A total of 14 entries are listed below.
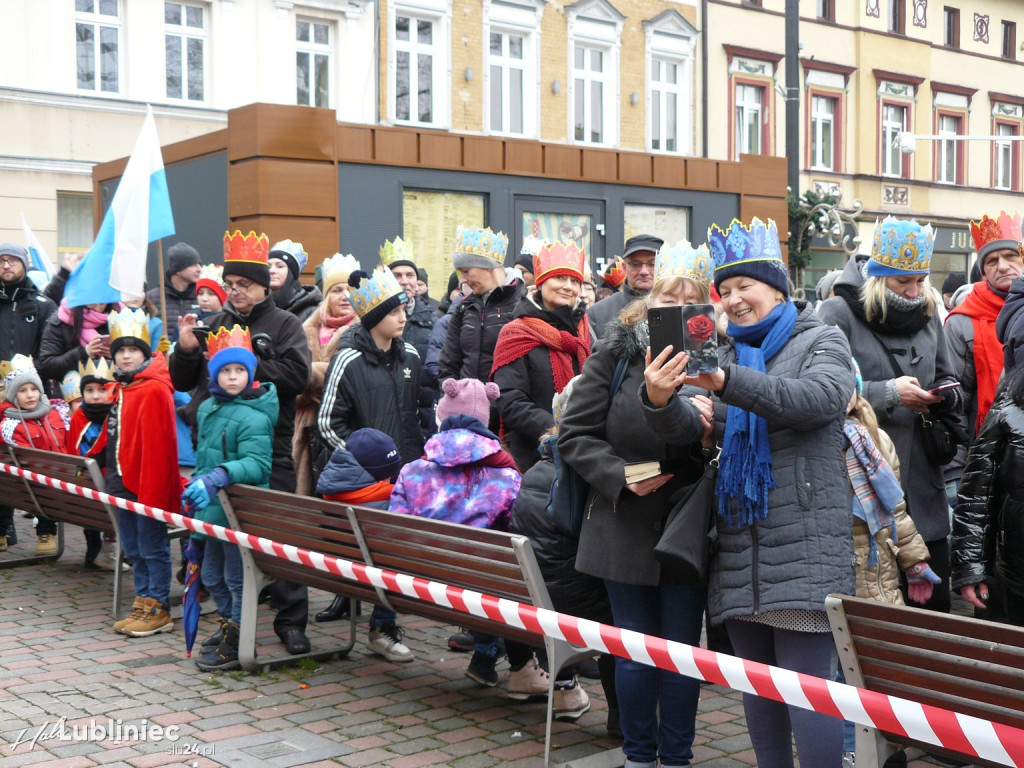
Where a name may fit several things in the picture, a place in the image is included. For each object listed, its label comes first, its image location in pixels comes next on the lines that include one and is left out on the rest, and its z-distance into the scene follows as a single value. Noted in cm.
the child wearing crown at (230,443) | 620
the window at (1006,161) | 3594
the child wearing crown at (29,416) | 915
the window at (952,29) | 3462
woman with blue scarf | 351
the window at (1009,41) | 3634
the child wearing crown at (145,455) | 696
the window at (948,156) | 3397
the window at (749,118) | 2902
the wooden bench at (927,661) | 313
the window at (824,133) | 3088
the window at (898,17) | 3259
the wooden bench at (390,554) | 474
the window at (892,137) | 3234
